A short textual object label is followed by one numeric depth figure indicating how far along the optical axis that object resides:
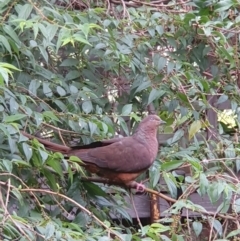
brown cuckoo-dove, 7.01
